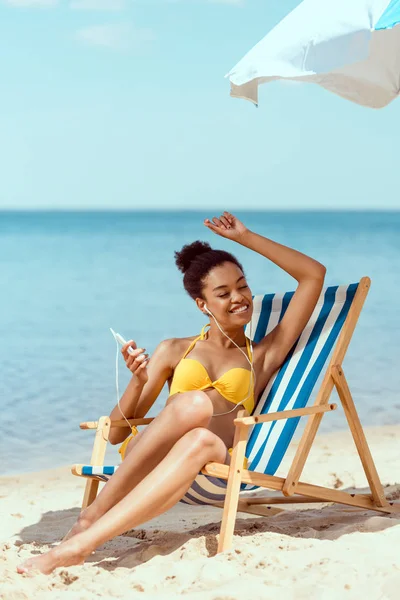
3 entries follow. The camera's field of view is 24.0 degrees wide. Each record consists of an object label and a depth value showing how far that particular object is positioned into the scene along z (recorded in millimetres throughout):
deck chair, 3453
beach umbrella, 3346
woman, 3396
